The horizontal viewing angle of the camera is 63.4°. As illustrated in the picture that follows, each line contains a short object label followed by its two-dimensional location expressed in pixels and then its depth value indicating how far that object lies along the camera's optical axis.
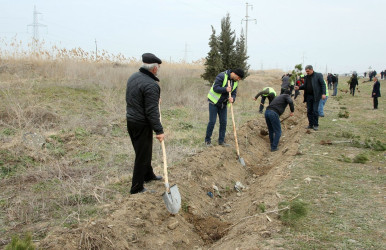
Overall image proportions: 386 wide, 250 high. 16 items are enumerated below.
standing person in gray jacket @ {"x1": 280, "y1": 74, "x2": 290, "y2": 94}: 14.40
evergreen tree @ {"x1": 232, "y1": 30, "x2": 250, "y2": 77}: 20.69
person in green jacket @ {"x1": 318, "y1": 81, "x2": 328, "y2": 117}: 12.37
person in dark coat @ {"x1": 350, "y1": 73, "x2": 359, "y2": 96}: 22.12
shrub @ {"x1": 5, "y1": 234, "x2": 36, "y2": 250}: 2.35
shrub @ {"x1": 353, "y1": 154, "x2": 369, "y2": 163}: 6.43
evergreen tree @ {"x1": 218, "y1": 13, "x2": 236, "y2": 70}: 19.39
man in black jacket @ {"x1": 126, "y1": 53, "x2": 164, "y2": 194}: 4.14
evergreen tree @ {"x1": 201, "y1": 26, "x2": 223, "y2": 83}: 18.95
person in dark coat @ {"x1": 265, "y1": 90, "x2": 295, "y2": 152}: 8.02
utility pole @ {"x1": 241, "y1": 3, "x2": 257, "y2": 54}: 37.50
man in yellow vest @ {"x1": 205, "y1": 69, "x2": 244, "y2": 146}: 6.94
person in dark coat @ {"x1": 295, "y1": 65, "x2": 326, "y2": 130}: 9.00
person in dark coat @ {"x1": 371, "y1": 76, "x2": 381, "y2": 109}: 14.76
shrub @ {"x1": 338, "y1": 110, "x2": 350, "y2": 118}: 12.58
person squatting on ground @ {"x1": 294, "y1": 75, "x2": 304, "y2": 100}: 14.83
